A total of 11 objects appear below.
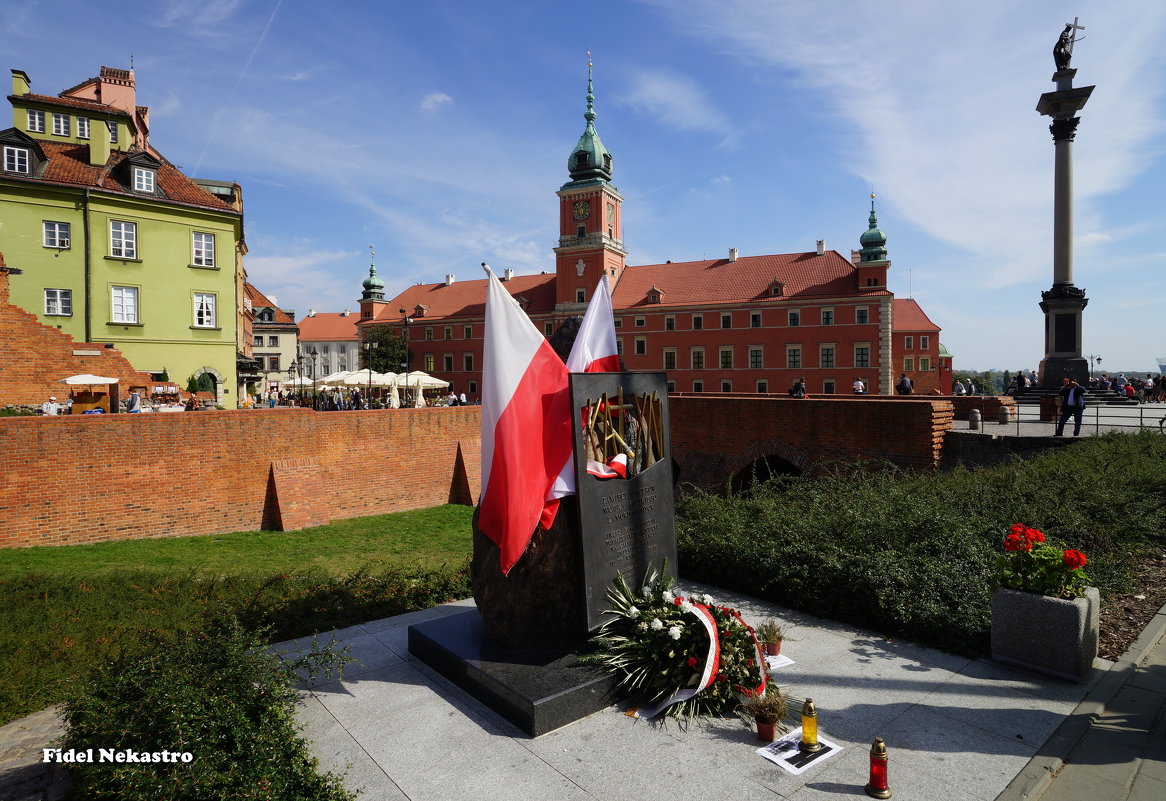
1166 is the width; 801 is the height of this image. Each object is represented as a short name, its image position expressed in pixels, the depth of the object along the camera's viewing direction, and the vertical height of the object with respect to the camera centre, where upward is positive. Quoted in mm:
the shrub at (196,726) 3396 -1922
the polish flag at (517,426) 5262 -207
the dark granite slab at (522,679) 4816 -2234
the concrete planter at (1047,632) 5348 -2020
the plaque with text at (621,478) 5551 -716
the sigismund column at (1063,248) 23703 +5667
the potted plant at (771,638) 6074 -2283
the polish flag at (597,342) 6051 +575
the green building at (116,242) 21875 +5839
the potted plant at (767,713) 4602 -2293
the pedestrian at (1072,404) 15281 -120
